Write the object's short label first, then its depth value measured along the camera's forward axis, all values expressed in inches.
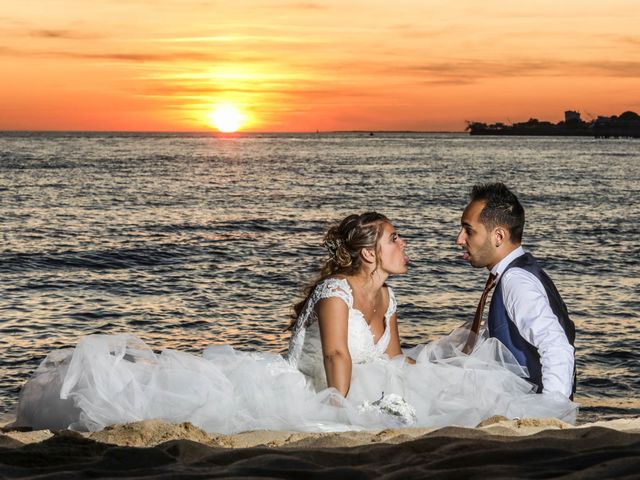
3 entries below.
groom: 228.8
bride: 230.2
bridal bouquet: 228.8
